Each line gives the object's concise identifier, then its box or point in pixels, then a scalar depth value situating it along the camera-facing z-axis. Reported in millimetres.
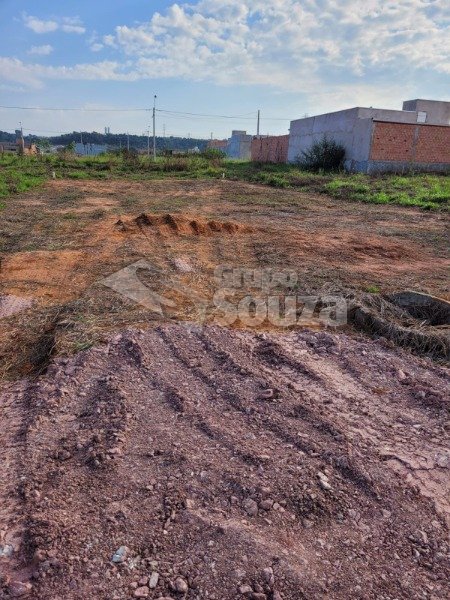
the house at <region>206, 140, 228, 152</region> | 59228
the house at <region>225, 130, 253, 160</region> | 47594
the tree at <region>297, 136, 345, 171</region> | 22344
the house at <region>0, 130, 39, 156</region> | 31981
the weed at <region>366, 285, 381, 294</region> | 5108
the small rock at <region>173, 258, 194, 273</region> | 5968
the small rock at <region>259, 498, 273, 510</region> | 2008
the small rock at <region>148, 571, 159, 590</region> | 1663
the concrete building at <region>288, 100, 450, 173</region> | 19812
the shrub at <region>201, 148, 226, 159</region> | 28859
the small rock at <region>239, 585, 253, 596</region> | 1630
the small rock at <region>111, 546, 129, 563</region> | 1760
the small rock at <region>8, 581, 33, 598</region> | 1634
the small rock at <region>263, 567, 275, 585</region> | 1672
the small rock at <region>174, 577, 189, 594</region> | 1644
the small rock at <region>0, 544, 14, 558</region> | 1793
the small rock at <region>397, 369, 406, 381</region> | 3236
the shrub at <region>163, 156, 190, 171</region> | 24203
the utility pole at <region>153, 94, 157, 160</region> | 36628
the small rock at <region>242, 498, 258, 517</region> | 1981
